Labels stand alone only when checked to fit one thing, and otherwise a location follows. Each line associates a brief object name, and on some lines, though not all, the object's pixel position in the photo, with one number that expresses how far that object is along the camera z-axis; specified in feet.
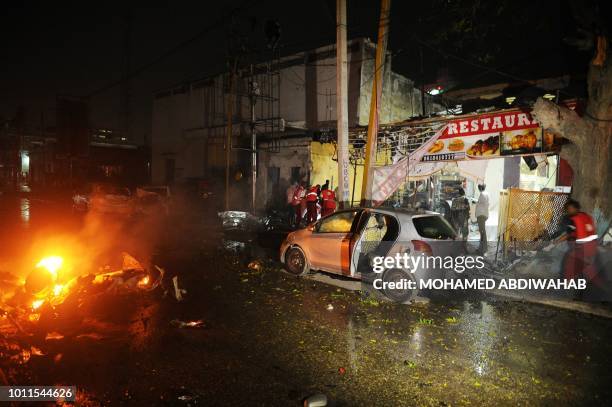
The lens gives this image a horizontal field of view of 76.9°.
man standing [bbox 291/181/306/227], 50.96
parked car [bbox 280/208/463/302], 22.90
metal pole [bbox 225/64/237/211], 64.76
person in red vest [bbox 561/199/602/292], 23.65
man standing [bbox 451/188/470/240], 41.29
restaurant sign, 33.03
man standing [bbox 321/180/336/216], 45.87
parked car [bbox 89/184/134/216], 57.57
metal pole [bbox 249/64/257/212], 64.44
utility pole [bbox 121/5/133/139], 147.13
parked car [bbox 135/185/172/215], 61.36
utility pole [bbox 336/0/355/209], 33.14
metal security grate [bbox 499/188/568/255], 31.40
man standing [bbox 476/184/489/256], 37.34
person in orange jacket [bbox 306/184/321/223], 47.29
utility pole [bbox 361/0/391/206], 33.94
